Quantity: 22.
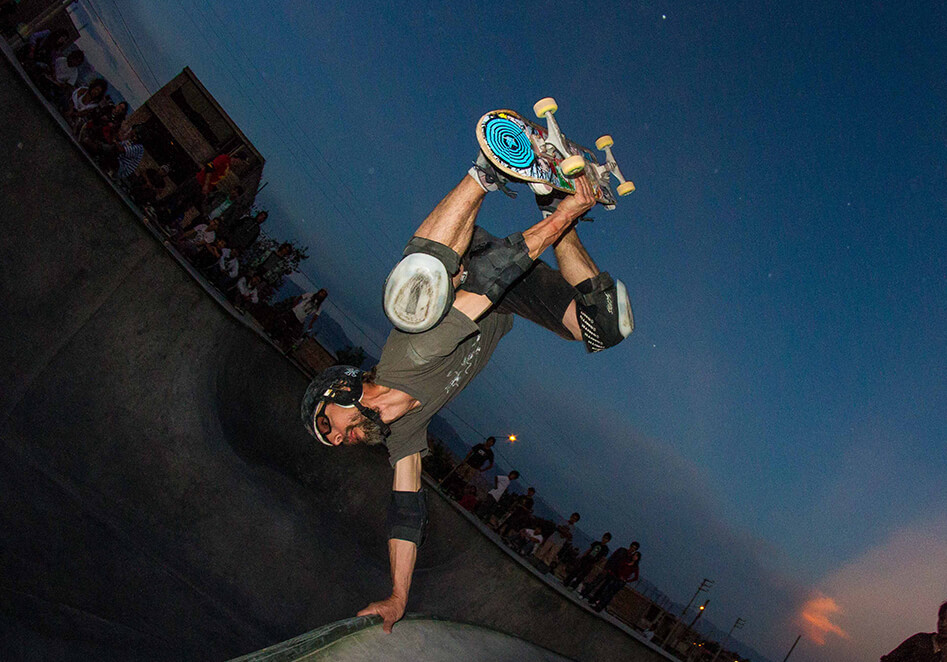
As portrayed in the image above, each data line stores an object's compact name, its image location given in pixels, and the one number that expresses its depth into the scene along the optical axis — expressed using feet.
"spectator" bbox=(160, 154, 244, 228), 29.84
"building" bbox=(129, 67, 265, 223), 52.19
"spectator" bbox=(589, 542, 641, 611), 33.63
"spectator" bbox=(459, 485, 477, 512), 37.17
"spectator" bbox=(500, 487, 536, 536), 39.09
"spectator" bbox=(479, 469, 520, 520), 37.88
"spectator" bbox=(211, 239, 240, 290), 29.32
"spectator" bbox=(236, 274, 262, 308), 31.11
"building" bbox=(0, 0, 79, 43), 32.14
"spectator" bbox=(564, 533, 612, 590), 35.42
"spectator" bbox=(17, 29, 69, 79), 26.84
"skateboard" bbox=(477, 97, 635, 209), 7.79
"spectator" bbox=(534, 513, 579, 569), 39.34
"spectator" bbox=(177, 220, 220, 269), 27.96
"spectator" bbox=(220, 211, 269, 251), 31.24
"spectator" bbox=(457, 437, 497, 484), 36.84
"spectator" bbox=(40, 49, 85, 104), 26.11
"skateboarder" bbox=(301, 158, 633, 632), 8.18
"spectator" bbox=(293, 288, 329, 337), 32.91
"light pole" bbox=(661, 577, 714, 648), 41.04
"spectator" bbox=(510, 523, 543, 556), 38.37
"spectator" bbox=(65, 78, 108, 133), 25.59
